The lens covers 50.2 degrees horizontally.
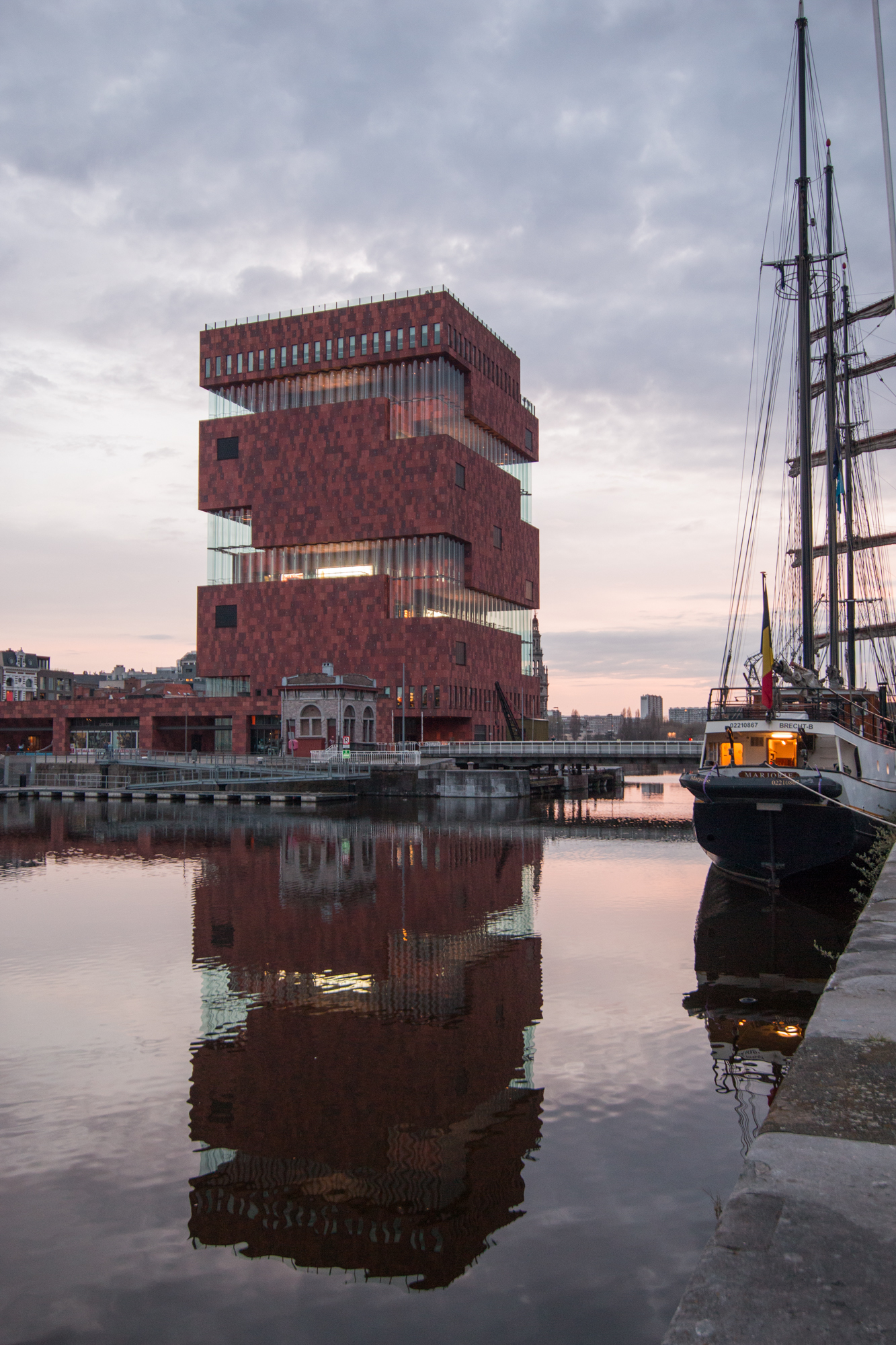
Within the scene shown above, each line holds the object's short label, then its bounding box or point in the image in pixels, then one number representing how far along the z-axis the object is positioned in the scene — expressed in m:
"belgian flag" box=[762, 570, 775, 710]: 29.48
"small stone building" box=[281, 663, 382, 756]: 84.88
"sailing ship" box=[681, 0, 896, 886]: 27.33
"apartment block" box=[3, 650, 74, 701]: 187.12
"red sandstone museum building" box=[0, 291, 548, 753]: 98.69
